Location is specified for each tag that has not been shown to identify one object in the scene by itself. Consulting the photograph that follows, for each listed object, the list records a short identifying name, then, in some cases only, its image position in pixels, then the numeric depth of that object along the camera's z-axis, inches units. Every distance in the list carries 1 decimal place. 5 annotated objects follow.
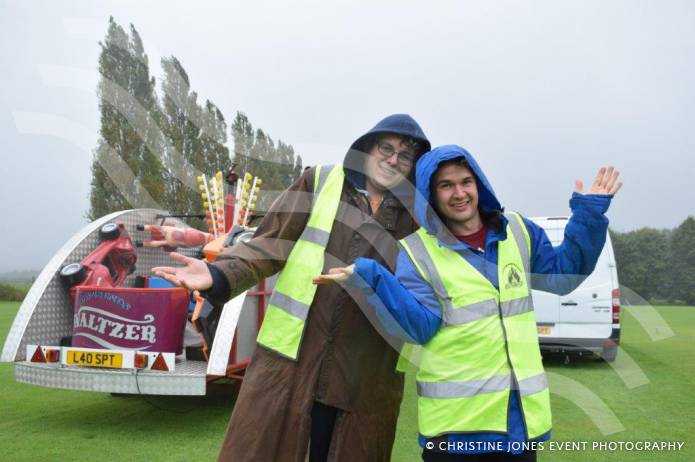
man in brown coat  86.0
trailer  180.4
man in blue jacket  72.5
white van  326.3
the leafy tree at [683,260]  1040.2
